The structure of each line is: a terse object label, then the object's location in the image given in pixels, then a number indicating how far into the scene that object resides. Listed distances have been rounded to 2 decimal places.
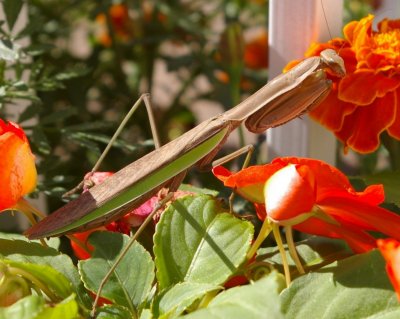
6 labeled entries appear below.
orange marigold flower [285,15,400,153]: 0.63
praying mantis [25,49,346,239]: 0.58
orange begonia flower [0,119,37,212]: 0.55
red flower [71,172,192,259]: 0.58
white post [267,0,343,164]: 0.66
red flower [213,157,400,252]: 0.53
